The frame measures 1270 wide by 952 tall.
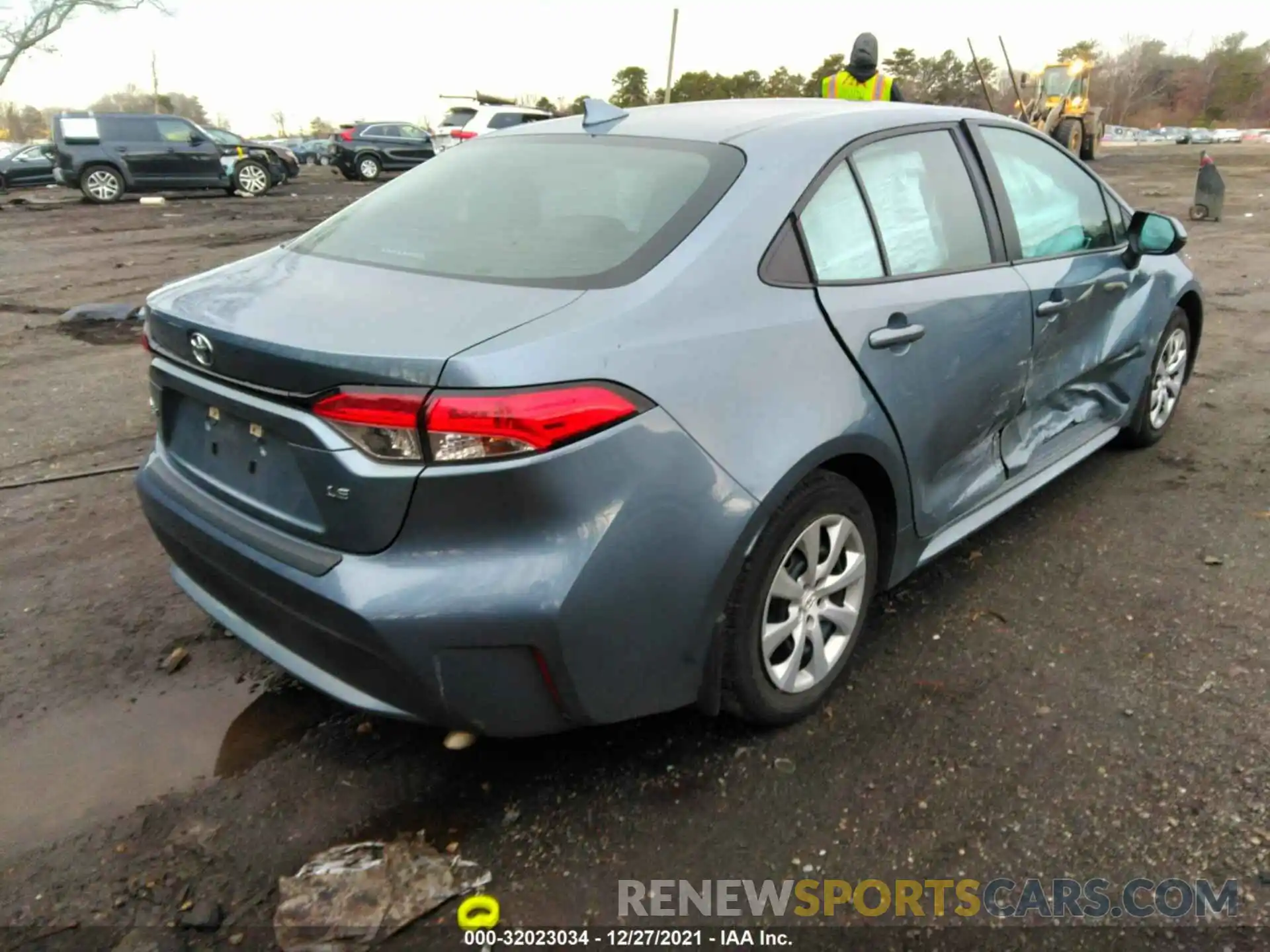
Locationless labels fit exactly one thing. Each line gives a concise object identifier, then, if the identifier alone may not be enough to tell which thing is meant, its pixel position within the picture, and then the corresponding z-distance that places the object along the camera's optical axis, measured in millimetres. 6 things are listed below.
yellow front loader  24719
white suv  19547
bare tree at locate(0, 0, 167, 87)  39094
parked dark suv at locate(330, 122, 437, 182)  24542
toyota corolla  1915
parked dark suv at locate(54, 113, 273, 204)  18531
